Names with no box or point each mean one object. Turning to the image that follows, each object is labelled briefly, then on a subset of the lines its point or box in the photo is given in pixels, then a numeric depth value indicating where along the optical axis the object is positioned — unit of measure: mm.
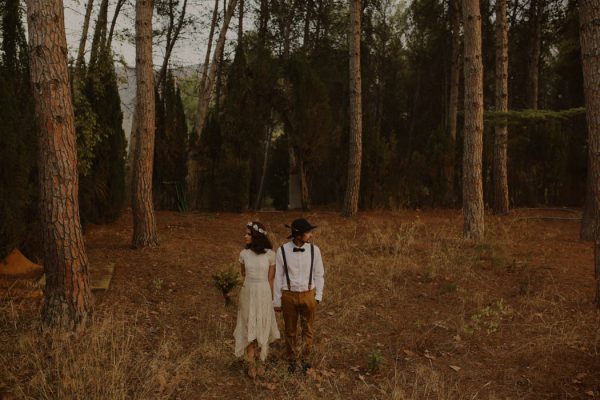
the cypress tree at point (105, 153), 11969
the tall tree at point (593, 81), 6844
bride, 5289
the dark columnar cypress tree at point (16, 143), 7566
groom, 5234
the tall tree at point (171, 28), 21250
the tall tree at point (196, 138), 16859
